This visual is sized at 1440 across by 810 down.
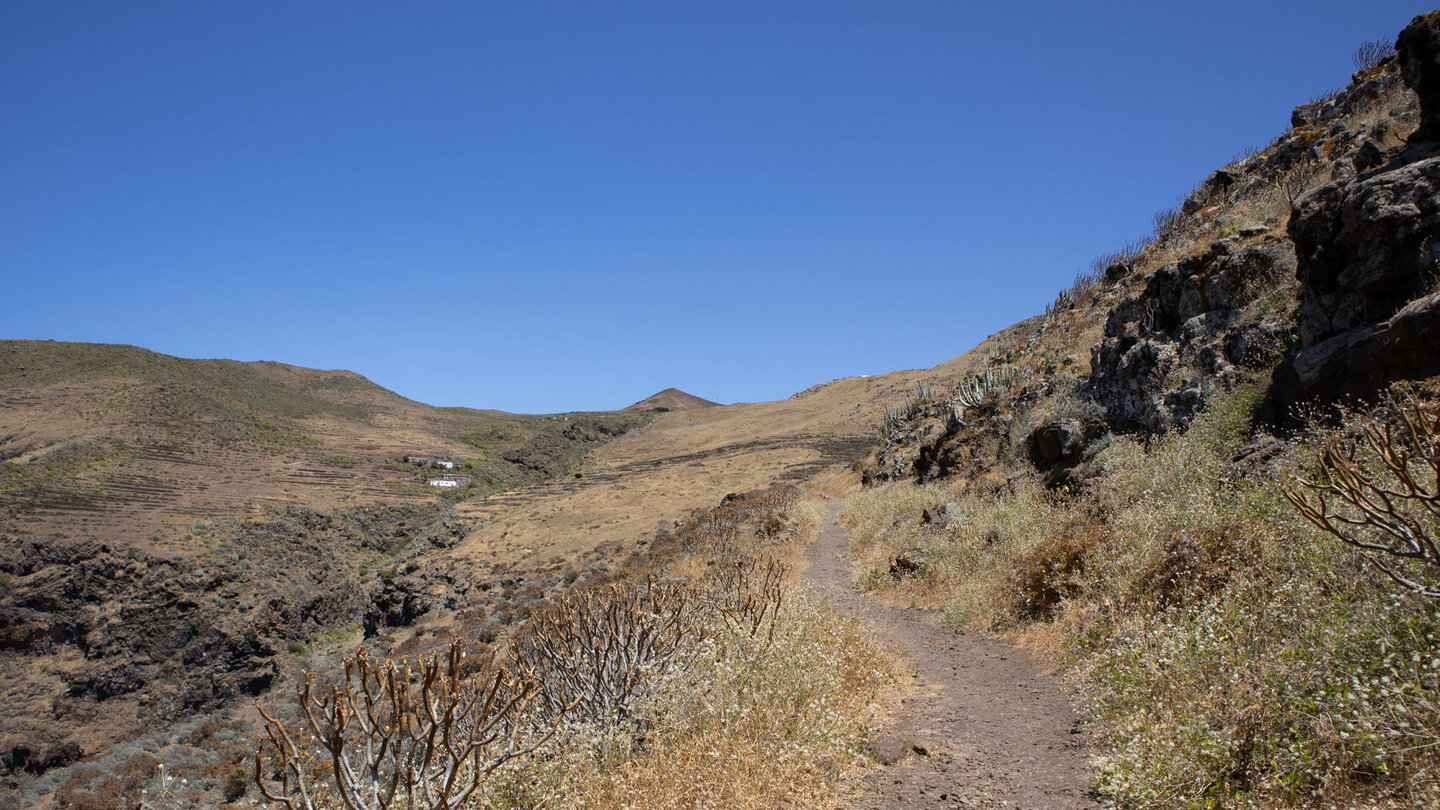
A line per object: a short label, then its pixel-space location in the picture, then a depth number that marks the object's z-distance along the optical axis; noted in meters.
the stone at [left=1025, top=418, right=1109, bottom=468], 10.29
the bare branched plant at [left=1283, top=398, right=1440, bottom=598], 2.33
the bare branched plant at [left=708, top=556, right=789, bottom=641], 5.77
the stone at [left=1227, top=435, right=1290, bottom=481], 6.01
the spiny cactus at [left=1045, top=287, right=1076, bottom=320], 20.73
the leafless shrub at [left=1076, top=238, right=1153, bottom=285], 16.92
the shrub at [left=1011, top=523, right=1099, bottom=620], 6.76
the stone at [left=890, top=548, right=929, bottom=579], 9.92
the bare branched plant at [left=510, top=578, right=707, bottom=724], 4.89
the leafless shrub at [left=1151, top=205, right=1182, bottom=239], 14.59
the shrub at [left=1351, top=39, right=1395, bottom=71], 13.80
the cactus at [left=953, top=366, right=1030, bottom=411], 16.03
